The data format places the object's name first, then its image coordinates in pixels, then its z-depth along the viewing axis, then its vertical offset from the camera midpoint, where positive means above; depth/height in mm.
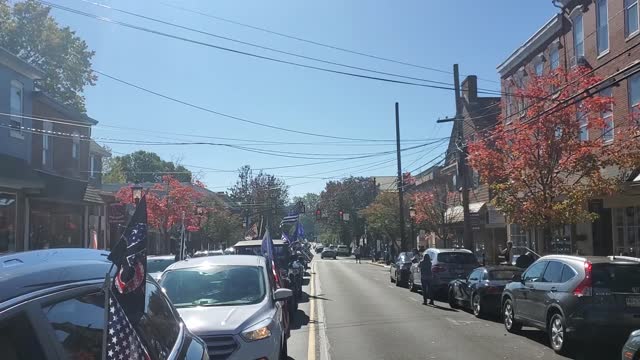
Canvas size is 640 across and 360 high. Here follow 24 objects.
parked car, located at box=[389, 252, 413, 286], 25828 -1709
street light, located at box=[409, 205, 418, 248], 39812 +1024
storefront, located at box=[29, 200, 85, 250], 23000 +320
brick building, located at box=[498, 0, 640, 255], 19359 +5838
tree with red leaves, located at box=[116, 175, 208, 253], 38250 +1550
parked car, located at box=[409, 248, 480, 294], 19516 -1205
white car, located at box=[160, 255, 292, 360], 6195 -885
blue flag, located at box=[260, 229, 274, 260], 13735 -350
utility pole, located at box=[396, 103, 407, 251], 41500 +3281
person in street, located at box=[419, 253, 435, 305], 17969 -1552
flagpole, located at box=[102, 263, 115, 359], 2740 -379
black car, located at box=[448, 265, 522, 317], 14742 -1500
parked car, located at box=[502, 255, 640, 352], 9578 -1170
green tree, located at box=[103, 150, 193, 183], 97369 +11066
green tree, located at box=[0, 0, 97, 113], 41094 +13090
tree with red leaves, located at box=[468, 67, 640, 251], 17266 +2056
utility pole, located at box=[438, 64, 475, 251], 23891 +2775
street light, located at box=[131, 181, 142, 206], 24309 +1682
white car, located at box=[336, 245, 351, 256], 81188 -2859
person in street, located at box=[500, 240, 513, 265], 22875 -952
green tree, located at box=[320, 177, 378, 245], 75625 +3642
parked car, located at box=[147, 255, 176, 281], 15859 -851
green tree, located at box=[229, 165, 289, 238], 66188 +3796
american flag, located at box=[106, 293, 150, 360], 2863 -515
